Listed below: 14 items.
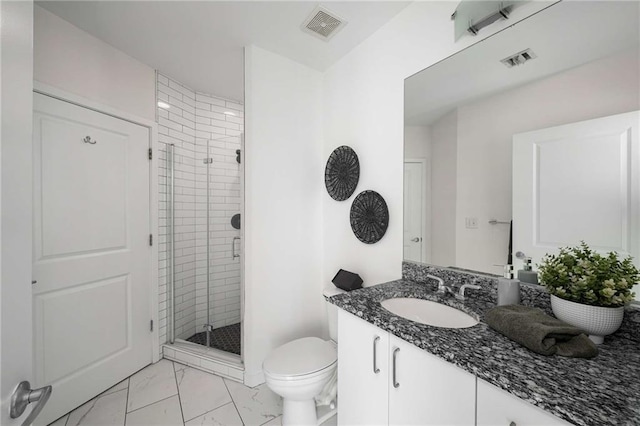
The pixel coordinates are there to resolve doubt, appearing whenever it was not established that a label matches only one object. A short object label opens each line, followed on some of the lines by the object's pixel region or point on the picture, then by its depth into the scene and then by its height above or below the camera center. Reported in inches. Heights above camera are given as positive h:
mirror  37.7 +17.8
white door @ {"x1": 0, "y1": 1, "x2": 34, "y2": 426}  21.2 +1.0
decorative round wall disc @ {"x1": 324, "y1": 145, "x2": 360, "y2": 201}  78.7 +12.0
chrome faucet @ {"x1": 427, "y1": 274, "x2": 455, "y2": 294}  54.7 -15.9
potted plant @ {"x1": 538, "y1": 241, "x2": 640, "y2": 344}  32.5 -10.0
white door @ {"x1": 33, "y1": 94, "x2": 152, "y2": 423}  63.5 -11.3
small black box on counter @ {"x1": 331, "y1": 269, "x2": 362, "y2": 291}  72.2 -19.4
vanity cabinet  32.4 -24.9
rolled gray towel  29.9 -14.8
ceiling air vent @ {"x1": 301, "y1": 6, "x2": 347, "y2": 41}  65.4 +48.9
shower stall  95.8 -11.3
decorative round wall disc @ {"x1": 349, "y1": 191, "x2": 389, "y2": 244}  70.4 -1.5
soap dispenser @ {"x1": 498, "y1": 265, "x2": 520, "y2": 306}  43.5 -13.2
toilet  55.3 -34.8
